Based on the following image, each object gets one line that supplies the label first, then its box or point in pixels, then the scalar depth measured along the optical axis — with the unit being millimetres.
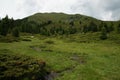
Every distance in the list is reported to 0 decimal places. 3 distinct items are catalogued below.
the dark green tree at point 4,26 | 38332
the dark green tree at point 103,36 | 40093
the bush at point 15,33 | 40072
